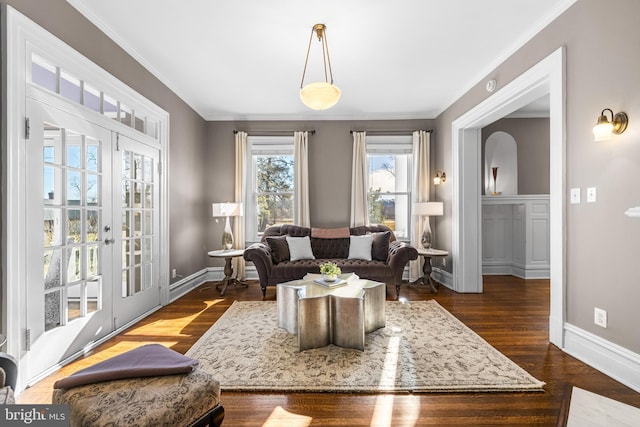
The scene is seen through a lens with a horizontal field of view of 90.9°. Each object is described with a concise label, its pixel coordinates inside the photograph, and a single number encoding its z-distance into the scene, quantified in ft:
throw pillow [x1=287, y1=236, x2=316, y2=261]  15.71
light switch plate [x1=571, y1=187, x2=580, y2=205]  8.44
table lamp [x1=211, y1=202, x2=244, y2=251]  16.57
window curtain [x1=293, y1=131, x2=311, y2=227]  18.11
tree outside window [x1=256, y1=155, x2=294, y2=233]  18.99
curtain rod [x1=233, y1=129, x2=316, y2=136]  18.54
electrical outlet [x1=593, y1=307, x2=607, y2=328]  7.70
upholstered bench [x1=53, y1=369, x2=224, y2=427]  3.90
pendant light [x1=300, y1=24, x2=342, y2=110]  9.55
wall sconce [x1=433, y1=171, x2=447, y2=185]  17.17
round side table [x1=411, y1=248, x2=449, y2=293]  15.48
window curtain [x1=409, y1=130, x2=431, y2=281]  18.13
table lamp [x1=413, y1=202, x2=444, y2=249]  16.26
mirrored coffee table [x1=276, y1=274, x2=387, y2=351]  8.71
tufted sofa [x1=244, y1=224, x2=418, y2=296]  14.37
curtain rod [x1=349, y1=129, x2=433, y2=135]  18.60
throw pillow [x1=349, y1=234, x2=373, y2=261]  15.80
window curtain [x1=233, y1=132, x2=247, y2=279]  18.08
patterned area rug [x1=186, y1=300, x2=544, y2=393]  7.03
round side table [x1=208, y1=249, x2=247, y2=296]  15.52
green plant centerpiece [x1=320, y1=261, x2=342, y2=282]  10.57
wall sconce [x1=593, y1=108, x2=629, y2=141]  7.18
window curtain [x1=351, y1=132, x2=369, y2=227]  18.20
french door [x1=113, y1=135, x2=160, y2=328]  10.69
